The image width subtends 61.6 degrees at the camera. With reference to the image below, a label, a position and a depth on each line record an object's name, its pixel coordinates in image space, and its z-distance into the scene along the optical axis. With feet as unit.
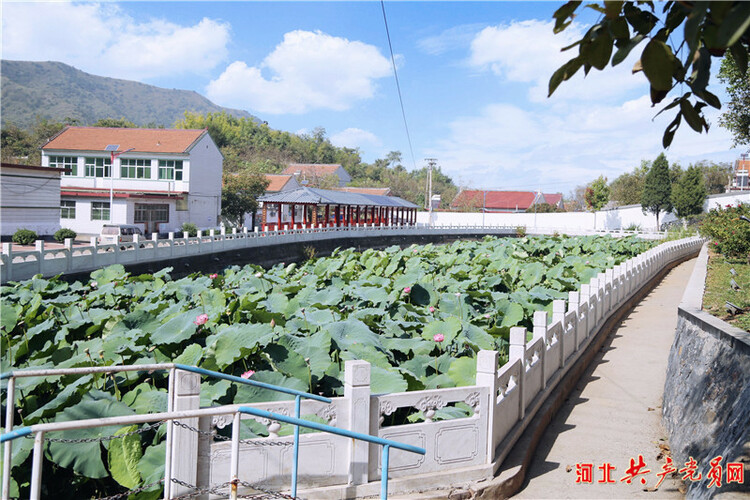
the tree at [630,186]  201.26
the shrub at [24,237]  77.16
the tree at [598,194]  203.62
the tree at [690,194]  149.18
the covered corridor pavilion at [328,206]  108.88
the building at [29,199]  79.87
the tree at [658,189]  155.63
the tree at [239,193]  132.87
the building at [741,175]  203.72
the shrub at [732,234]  50.42
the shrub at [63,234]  85.88
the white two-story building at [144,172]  110.22
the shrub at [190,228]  107.88
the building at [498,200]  233.35
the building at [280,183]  162.30
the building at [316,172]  201.87
